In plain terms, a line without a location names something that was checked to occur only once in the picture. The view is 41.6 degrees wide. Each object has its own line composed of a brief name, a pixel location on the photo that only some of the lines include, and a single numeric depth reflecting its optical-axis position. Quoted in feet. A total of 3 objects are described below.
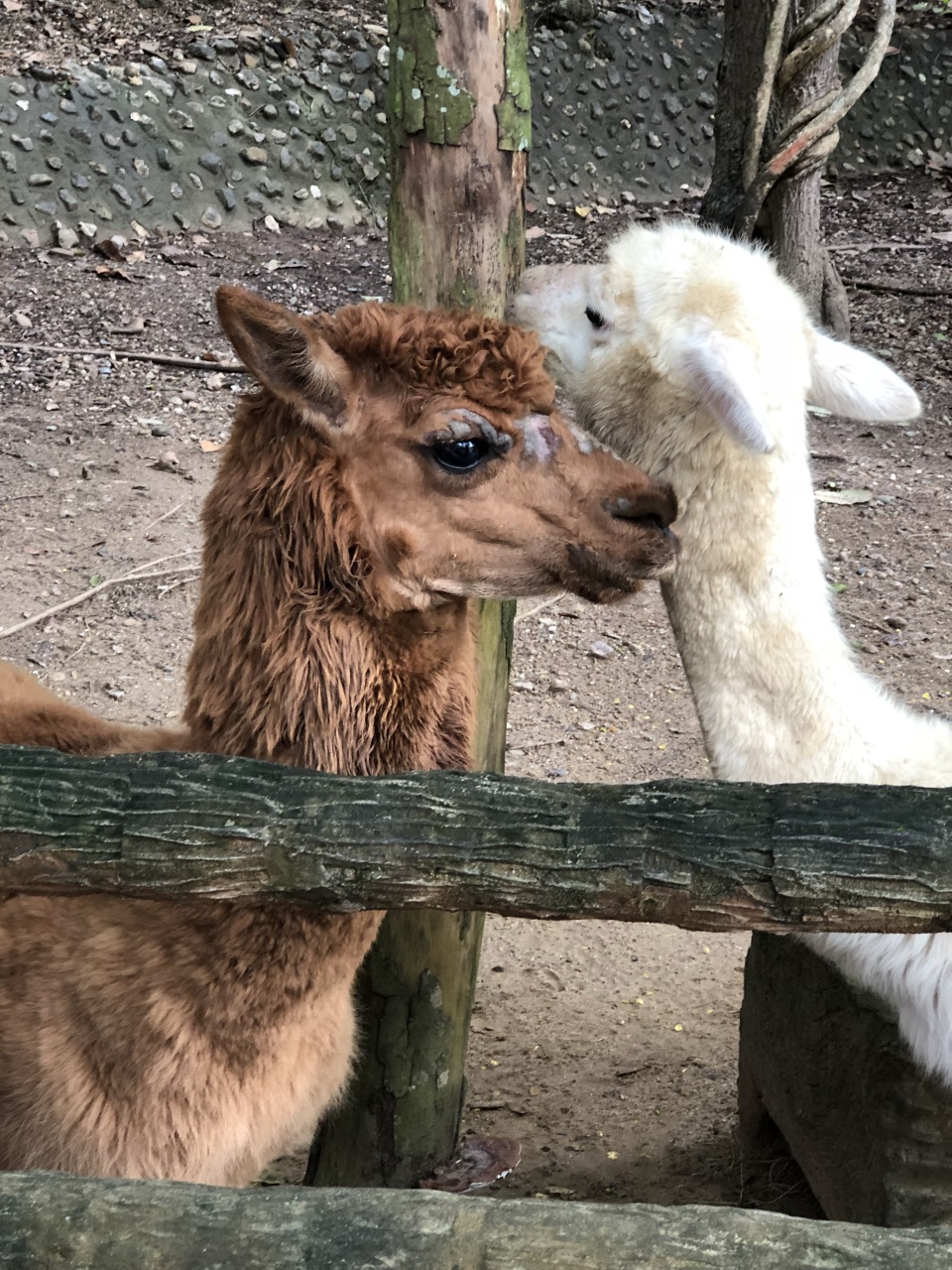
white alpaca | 8.90
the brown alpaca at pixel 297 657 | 7.46
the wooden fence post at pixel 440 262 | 8.80
